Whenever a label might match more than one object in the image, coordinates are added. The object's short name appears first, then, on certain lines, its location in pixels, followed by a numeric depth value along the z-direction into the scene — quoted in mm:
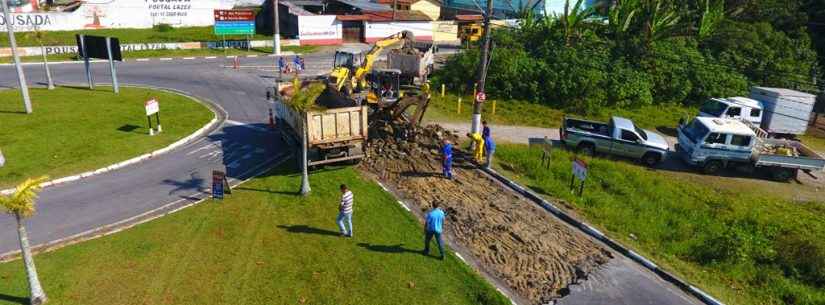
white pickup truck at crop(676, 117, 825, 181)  20422
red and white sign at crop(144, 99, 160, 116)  21405
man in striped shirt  13172
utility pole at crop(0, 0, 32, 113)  23475
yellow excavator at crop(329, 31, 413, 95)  23016
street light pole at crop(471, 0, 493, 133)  18950
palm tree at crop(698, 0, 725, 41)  36125
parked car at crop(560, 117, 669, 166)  21688
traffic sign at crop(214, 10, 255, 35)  44781
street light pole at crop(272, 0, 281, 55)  43969
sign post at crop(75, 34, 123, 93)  28156
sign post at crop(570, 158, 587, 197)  16734
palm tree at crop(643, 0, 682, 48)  34188
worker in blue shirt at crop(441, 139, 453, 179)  17875
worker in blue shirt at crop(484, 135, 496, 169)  19156
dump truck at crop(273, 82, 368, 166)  17172
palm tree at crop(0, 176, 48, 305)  9617
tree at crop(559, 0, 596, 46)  35250
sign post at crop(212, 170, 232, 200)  15589
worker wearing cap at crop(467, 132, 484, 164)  19688
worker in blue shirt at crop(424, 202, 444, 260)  12445
